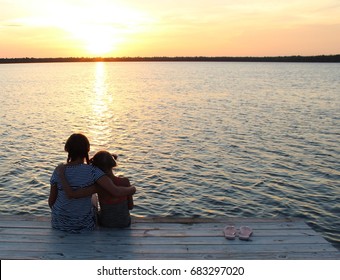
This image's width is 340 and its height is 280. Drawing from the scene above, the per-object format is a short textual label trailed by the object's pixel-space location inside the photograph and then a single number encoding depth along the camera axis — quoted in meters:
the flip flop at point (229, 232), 6.91
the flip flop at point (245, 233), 6.87
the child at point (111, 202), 6.73
